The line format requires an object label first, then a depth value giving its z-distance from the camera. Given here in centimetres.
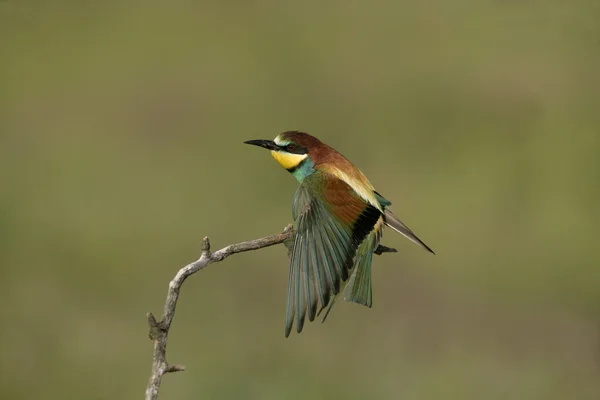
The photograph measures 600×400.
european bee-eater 1067
